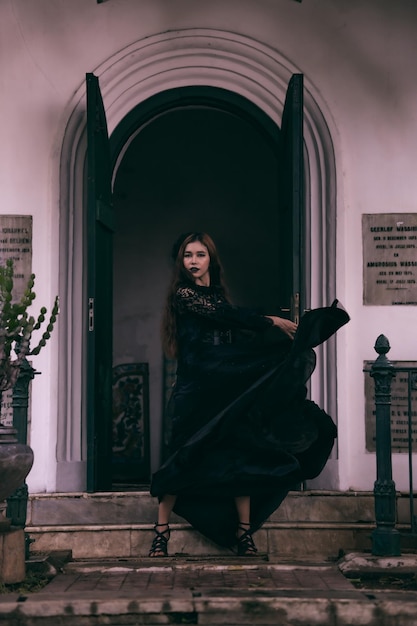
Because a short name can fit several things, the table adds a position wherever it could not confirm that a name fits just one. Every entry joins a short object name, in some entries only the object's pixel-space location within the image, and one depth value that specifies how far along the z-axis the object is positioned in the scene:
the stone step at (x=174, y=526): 6.30
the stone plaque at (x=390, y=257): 7.25
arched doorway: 9.85
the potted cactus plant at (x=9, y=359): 5.16
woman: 5.89
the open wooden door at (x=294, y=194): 6.77
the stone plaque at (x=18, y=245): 7.28
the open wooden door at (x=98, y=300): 6.89
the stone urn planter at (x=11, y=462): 5.20
